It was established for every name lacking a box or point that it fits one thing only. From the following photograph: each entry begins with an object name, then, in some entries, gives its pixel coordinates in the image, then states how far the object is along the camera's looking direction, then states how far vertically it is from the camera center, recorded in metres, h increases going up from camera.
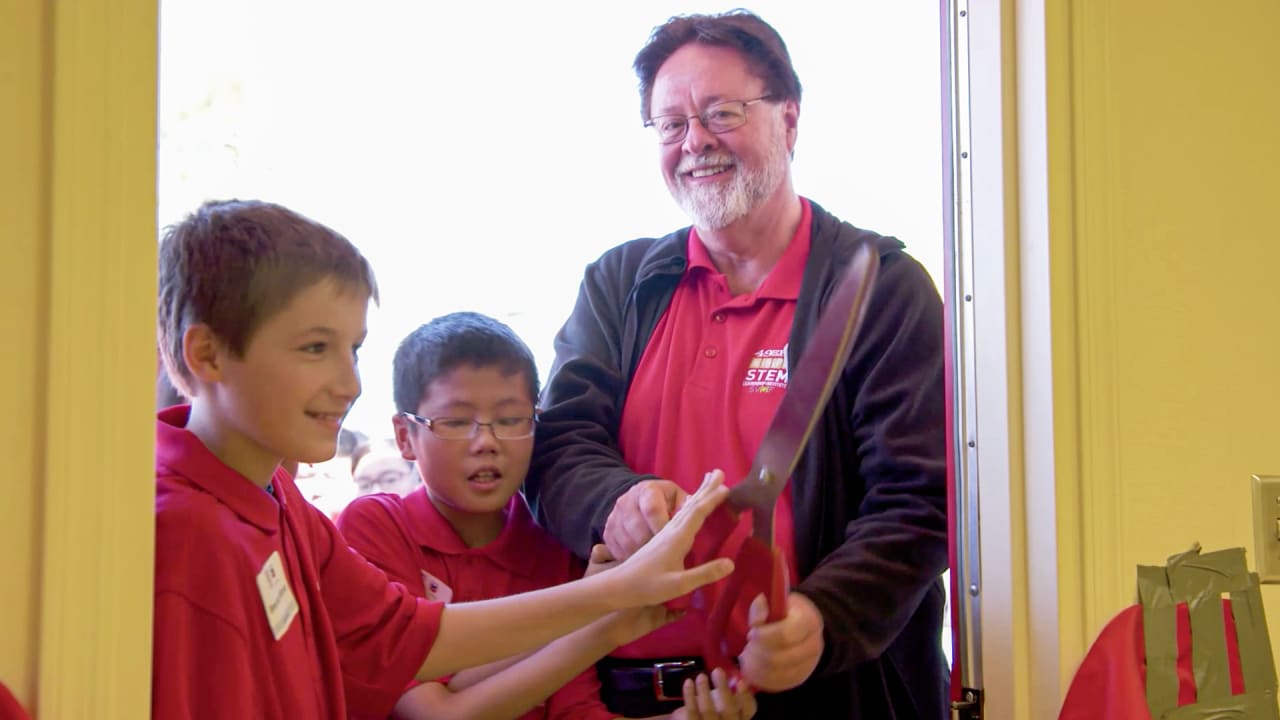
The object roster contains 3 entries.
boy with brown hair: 0.90 -0.12
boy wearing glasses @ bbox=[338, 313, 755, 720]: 1.35 -0.12
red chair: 1.15 -0.28
